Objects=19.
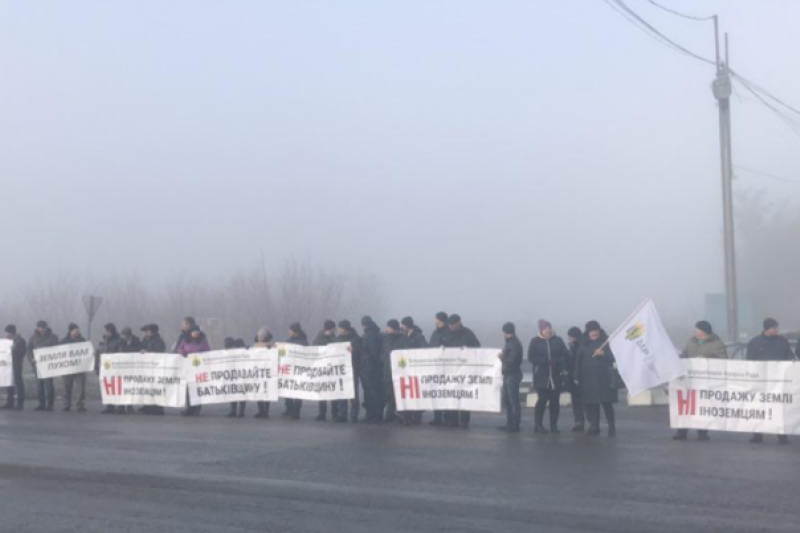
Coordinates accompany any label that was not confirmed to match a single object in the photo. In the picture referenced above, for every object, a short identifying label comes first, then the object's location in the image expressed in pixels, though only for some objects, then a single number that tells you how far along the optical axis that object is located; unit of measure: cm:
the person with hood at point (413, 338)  1905
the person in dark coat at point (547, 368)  1723
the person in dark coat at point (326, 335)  2022
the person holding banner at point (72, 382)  2308
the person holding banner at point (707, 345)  1659
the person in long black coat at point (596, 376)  1659
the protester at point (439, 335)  1866
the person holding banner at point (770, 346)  1617
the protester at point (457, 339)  1848
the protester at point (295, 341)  2030
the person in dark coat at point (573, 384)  1720
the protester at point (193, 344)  2172
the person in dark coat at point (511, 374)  1741
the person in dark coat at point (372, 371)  1919
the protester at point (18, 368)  2380
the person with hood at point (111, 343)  2264
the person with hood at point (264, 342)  2084
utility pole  2645
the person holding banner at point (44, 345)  2330
